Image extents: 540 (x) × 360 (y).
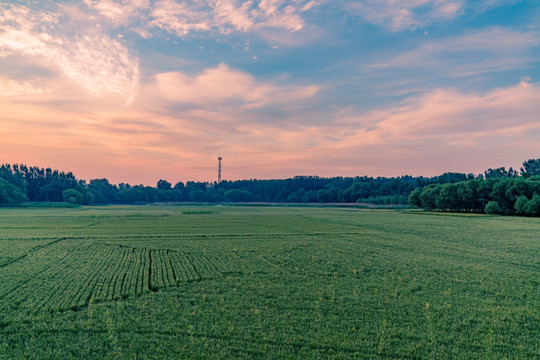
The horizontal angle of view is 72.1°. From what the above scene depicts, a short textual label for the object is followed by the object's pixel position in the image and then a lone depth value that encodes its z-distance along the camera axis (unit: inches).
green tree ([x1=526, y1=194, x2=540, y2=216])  3610.2
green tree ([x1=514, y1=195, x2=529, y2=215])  3736.2
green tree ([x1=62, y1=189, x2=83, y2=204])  7726.4
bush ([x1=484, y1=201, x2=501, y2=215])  4148.6
